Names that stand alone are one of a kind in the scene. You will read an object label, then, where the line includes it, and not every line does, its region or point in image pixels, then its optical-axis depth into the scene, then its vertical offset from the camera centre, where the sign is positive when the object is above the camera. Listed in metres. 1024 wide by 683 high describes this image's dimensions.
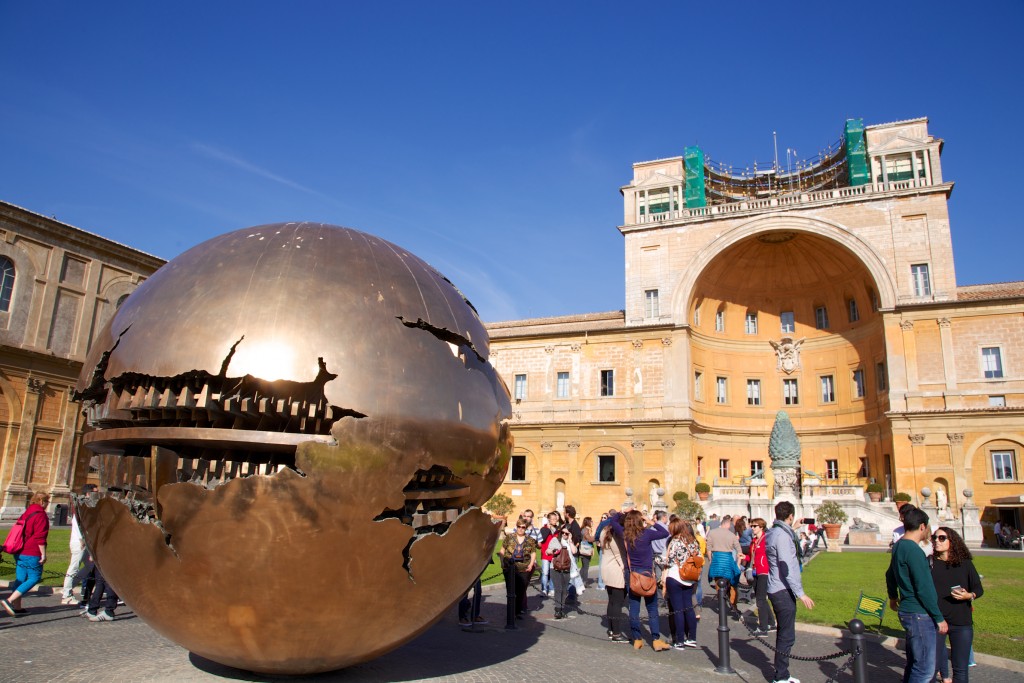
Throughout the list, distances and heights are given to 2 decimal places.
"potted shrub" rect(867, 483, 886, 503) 31.64 -0.09
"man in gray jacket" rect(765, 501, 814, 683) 6.82 -1.01
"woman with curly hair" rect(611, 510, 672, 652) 8.68 -0.89
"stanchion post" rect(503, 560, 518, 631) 9.40 -1.62
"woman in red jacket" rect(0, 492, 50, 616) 8.75 -1.15
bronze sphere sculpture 4.43 +0.10
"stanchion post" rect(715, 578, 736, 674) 7.44 -1.73
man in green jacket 5.86 -0.98
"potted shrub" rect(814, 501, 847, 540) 28.09 -1.05
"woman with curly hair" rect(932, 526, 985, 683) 6.24 -0.91
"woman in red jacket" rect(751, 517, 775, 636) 9.78 -1.42
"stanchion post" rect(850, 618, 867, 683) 5.50 -1.28
